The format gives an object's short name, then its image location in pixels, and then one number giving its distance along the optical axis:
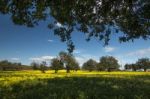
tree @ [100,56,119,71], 66.38
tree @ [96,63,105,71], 66.69
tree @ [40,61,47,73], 52.04
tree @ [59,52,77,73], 52.83
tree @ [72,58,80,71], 54.52
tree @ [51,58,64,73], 49.67
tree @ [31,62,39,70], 58.36
